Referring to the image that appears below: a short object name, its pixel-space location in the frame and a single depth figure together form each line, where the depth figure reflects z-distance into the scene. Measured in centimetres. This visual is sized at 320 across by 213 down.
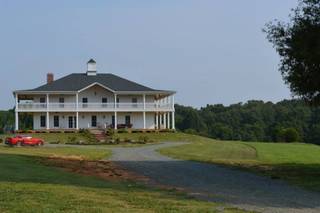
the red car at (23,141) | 5334
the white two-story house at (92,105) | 7194
